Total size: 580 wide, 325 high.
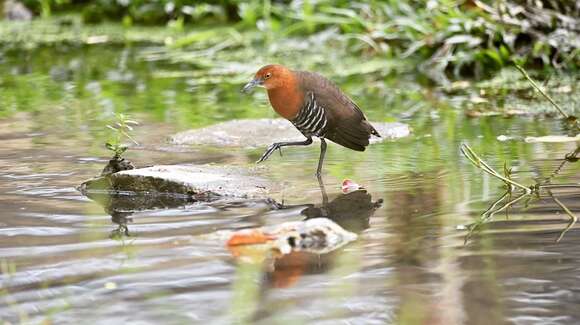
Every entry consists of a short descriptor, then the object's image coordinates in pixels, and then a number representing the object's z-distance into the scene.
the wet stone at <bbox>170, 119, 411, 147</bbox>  12.71
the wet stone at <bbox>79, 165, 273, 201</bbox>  9.75
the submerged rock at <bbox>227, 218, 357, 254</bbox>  7.84
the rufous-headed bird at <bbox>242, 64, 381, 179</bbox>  10.62
